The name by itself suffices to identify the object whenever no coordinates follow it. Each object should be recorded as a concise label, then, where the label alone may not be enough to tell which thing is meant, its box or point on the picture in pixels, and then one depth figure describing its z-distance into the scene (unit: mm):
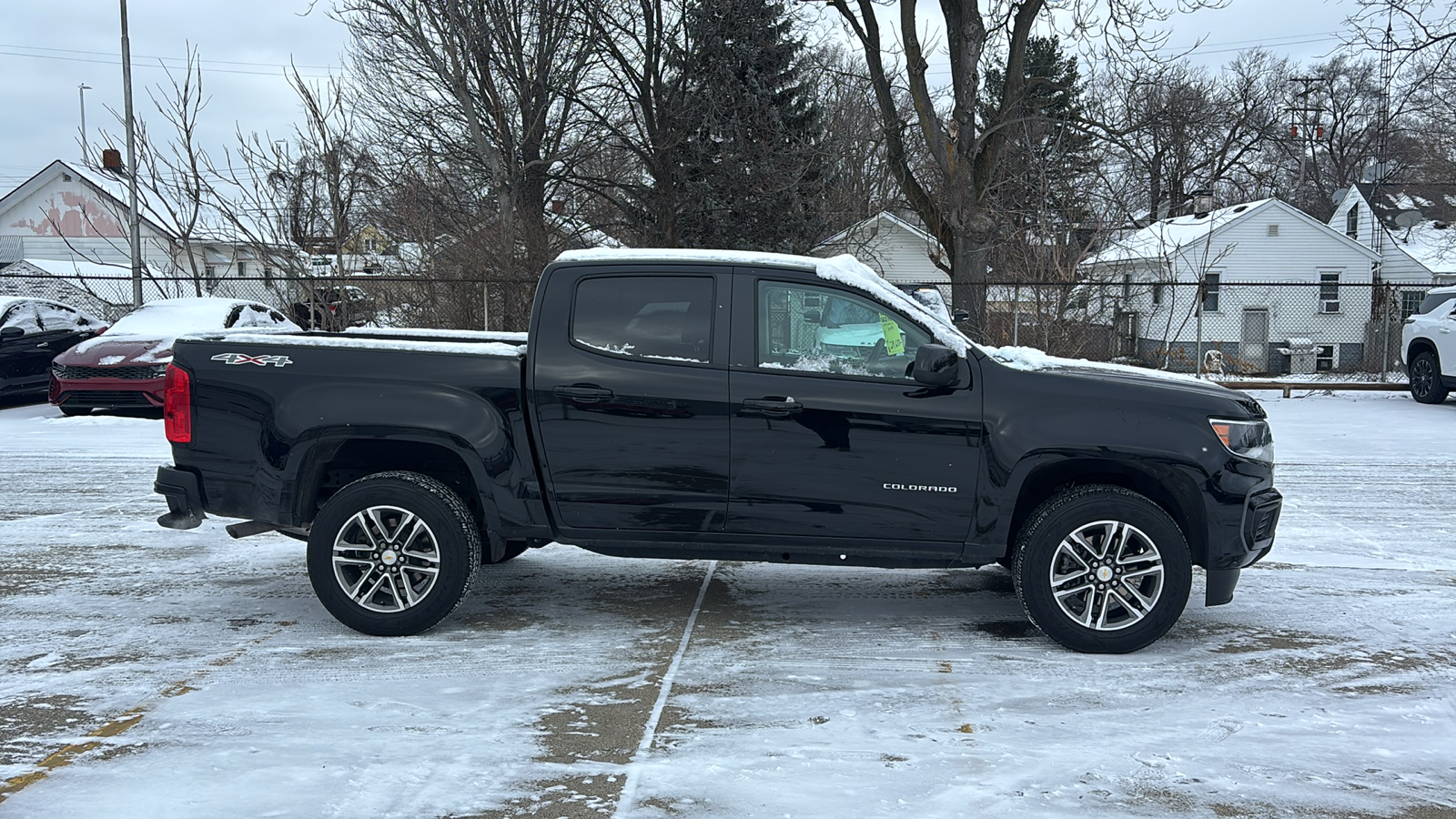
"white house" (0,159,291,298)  46688
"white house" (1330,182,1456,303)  45469
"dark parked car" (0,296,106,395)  16094
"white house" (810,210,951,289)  47378
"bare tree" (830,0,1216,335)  23000
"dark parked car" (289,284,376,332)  20547
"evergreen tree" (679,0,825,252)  27062
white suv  16266
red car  14125
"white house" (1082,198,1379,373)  37094
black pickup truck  5188
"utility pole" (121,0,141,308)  20438
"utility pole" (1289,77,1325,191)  55562
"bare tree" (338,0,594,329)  23141
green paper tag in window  5328
